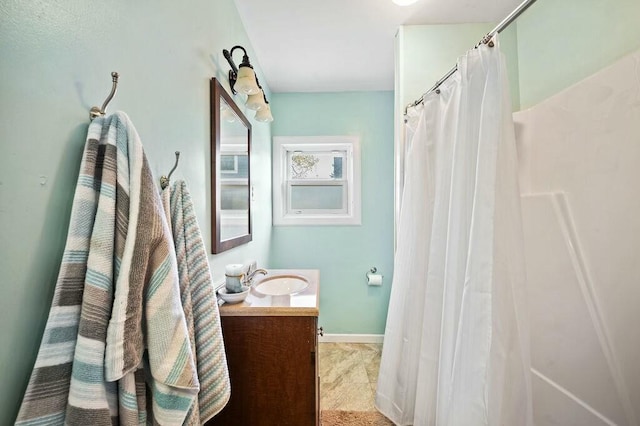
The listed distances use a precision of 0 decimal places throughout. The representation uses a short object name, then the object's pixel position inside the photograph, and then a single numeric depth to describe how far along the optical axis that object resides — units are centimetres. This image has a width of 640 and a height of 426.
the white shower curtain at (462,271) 83
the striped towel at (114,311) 41
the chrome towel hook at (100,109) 51
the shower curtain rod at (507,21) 78
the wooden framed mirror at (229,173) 111
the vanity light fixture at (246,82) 117
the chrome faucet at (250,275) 131
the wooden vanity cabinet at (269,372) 94
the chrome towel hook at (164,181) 72
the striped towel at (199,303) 69
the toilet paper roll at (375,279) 227
